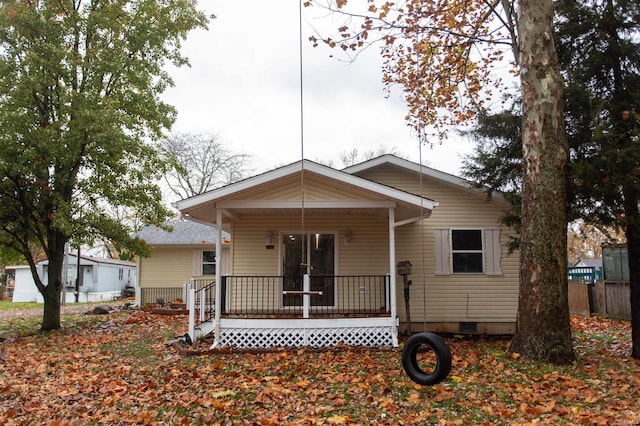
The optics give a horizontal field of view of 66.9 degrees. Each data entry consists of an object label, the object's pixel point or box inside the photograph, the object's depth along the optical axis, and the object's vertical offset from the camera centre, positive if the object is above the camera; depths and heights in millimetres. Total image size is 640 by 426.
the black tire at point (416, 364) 5801 -1242
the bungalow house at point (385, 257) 11508 +121
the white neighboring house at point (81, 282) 31188 -1160
